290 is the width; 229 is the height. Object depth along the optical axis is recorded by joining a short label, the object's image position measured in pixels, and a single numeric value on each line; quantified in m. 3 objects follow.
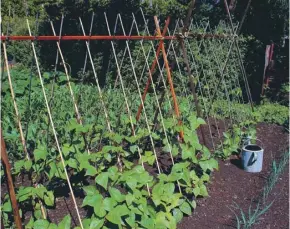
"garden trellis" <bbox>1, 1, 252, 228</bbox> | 3.23
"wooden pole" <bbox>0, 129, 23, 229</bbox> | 2.33
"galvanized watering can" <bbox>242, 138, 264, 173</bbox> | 4.78
